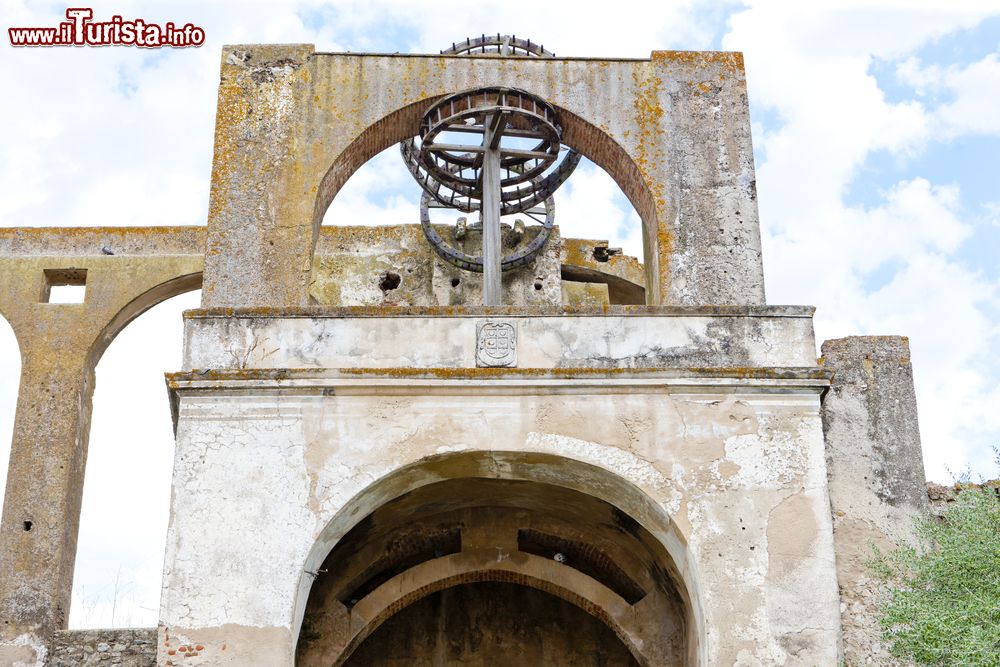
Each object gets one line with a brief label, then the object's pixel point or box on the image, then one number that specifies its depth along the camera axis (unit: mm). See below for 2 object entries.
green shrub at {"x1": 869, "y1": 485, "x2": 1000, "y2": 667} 8578
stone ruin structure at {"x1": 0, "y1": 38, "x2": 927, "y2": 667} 9984
